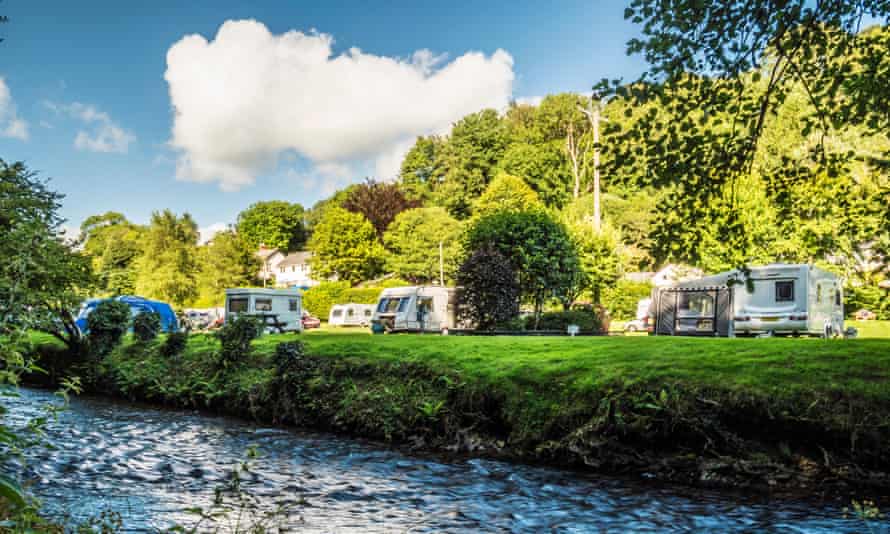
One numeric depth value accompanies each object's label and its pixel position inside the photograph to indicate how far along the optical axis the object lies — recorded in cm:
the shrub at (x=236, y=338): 1545
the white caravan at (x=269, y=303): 3447
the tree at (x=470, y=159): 7231
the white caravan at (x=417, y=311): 3106
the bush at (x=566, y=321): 2464
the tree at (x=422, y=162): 8391
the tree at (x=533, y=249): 2703
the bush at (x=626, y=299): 4581
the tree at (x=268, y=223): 11000
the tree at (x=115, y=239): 1902
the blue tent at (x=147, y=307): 3093
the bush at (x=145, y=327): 1986
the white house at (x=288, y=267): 10294
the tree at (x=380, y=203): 7056
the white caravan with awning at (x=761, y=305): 2375
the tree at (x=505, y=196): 5703
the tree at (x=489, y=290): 2530
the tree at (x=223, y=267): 6072
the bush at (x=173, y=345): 1764
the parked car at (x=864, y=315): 3558
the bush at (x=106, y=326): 1880
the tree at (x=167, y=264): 5000
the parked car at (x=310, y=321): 4516
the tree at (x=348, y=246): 6650
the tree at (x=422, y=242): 6150
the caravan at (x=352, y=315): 4975
